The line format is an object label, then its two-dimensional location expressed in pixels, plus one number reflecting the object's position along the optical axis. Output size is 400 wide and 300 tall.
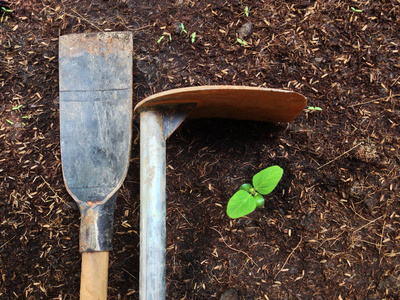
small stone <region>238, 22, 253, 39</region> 0.46
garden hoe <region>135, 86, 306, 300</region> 0.38
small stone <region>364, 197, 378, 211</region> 0.45
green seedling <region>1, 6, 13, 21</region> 0.48
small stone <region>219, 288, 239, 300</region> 0.44
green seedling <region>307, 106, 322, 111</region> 0.45
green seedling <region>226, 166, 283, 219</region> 0.40
